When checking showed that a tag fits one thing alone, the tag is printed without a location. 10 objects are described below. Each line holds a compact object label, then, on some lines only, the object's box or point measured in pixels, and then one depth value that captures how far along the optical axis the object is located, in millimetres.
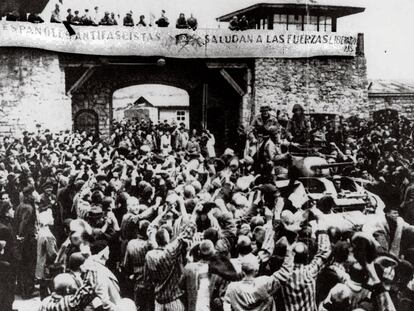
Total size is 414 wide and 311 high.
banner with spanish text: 18000
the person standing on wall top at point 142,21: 19297
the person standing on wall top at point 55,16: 17956
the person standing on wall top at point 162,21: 19308
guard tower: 22328
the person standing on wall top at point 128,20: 18797
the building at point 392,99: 23234
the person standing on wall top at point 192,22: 19391
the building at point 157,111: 40062
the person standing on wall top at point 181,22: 19359
